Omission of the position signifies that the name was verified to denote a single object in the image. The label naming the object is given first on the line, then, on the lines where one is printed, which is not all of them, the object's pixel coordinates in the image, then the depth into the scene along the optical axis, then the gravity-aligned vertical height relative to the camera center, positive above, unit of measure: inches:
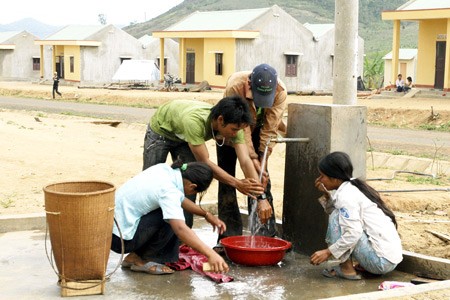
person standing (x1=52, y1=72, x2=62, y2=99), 1449.3 -63.0
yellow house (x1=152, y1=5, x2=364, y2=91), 1537.9 +12.7
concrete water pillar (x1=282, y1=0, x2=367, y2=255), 251.0 -33.1
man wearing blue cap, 240.7 -24.9
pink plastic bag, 214.1 -62.3
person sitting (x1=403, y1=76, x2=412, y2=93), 1243.8 -50.2
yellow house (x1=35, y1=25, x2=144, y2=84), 1893.5 +0.2
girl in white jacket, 225.3 -49.6
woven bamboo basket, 203.5 -46.5
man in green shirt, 229.9 -25.0
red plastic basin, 240.1 -61.0
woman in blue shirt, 216.2 -45.3
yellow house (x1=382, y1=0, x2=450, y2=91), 1192.8 +22.6
